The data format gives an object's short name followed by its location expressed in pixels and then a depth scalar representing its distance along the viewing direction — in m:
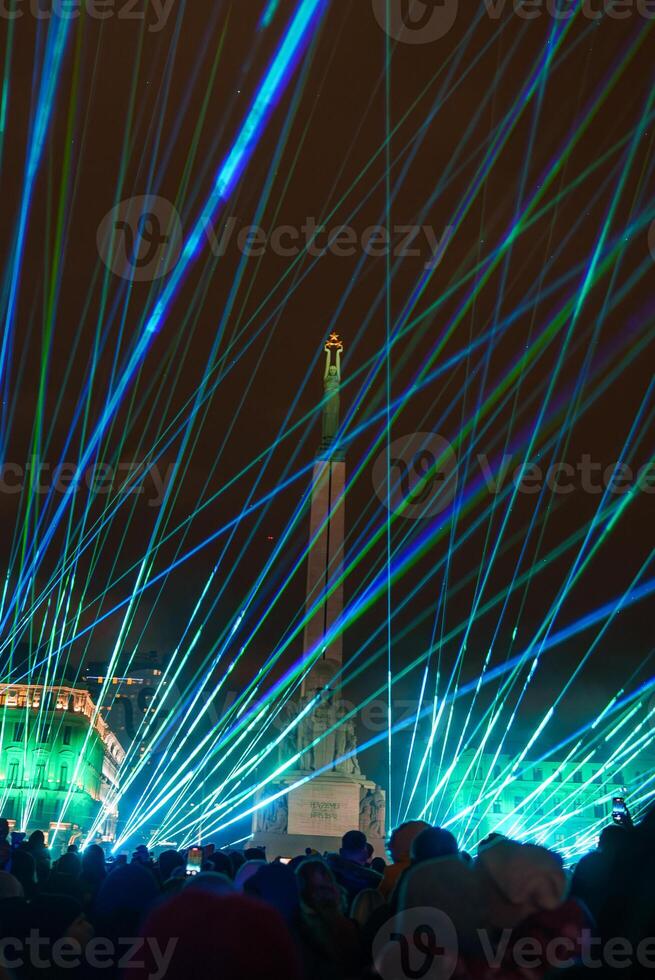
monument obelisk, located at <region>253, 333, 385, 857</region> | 39.00
